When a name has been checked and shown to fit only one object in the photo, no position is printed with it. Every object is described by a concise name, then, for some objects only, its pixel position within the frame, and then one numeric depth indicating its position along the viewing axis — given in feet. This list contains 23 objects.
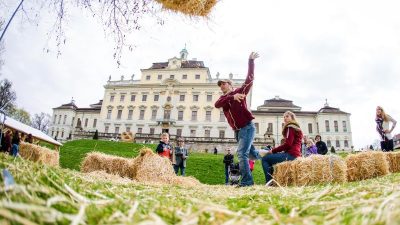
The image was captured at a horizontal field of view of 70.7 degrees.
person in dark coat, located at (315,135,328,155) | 30.76
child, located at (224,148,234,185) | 38.95
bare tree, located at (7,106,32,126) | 195.00
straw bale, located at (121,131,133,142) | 152.29
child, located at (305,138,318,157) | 29.37
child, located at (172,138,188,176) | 37.37
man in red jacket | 15.29
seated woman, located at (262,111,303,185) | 17.06
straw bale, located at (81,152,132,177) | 26.39
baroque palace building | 181.78
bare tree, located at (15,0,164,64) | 10.30
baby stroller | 35.35
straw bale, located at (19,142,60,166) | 35.06
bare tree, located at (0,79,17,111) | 138.72
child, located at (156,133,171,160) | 28.37
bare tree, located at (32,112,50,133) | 234.01
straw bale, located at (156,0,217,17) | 9.47
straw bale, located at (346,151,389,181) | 20.20
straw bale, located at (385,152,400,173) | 22.49
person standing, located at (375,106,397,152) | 25.36
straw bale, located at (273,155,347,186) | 16.14
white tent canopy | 40.57
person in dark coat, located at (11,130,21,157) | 39.60
